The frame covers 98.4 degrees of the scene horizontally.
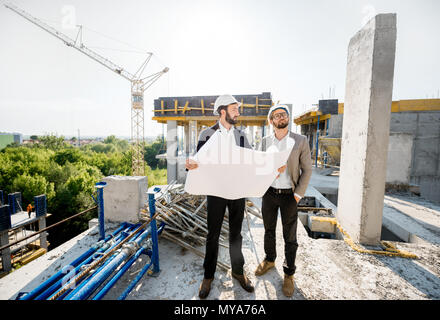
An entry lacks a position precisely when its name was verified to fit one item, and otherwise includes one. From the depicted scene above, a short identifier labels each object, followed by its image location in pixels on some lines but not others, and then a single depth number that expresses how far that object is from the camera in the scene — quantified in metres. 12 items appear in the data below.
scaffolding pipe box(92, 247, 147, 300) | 2.14
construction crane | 38.52
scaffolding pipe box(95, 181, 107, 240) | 3.30
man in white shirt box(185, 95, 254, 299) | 2.31
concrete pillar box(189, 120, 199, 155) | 15.94
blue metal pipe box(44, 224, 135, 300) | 2.08
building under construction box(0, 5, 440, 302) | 2.46
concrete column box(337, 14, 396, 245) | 3.34
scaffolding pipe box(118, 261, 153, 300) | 2.20
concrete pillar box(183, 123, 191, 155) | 20.98
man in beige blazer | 2.45
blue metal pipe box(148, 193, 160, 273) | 2.67
